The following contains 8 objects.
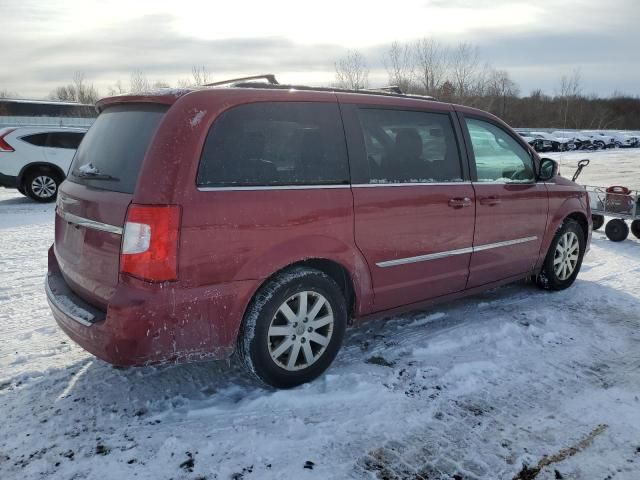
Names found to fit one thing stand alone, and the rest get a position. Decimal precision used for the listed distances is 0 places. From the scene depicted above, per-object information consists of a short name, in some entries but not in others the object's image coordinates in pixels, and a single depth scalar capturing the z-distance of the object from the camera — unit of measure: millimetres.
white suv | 11219
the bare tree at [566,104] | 68875
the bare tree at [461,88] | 37991
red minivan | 2734
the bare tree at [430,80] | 37156
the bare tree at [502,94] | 56706
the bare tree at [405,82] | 36594
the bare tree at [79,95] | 58875
